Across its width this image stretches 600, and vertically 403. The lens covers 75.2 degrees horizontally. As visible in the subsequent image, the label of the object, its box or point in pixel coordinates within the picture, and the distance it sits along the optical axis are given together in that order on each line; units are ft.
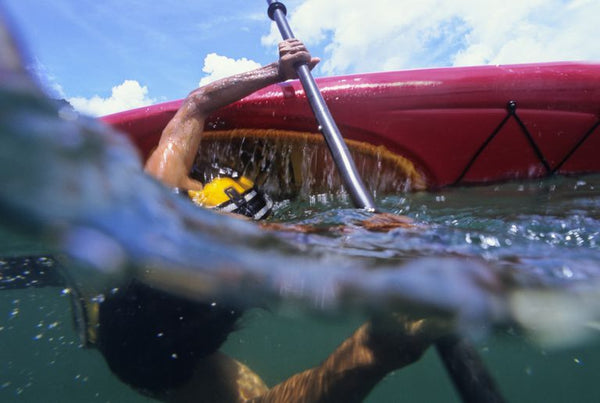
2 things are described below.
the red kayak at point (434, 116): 3.67
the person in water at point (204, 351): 1.95
